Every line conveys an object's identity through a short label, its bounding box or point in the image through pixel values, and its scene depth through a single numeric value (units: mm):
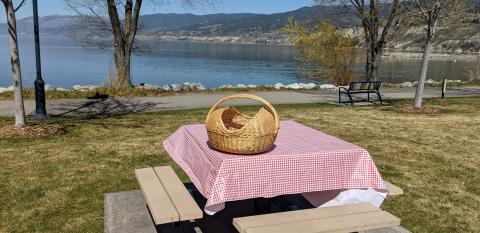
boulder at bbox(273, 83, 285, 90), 20069
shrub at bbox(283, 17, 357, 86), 24875
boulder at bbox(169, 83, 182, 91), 18209
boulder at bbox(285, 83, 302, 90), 20838
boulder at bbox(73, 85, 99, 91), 17072
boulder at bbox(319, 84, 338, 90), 21109
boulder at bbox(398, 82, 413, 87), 23819
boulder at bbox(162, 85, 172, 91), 17773
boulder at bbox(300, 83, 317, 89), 21500
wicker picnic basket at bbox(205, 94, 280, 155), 3713
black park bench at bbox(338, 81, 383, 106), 14773
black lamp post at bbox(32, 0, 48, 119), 10812
